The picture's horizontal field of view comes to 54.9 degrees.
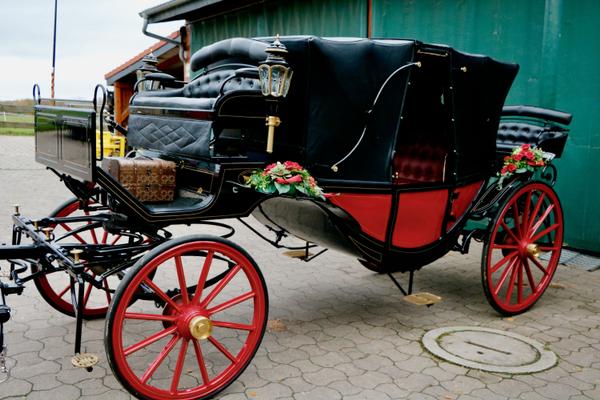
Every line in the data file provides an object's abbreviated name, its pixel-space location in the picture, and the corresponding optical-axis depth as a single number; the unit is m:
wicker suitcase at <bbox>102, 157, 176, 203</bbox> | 3.35
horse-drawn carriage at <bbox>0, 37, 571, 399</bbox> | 3.07
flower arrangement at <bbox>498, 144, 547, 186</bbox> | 4.60
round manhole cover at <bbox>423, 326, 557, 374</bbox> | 3.68
